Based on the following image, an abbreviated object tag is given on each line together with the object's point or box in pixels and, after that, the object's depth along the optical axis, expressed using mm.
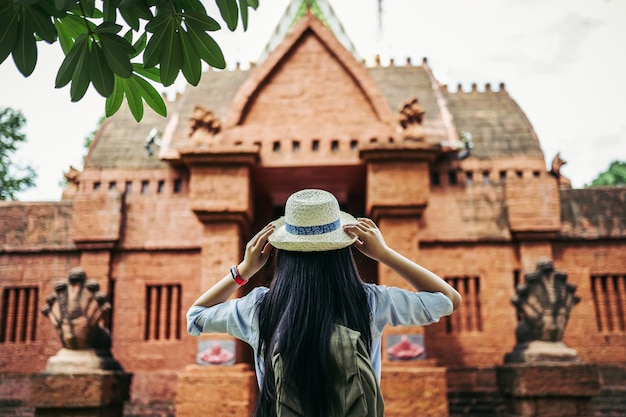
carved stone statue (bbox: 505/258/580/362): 7023
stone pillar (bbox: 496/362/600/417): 6738
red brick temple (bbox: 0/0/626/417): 8266
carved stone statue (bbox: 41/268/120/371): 6945
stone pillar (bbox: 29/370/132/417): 6645
